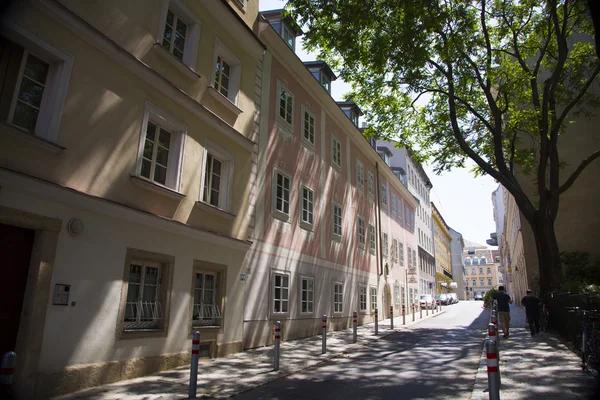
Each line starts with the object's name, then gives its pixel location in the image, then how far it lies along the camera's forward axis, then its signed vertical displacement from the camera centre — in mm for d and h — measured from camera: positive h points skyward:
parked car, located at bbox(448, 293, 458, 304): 52031 +200
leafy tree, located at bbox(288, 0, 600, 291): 12430 +8368
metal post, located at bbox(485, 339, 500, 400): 4754 -780
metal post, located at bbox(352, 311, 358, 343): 13801 -954
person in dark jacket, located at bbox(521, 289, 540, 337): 14185 -284
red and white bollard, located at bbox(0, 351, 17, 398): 3768 -757
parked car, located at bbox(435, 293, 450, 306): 45325 +181
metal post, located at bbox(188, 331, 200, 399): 6355 -1133
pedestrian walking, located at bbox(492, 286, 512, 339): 14039 -274
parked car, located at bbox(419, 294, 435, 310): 35688 -114
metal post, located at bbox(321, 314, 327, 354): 11289 -1079
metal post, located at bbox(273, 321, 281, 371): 8789 -1098
